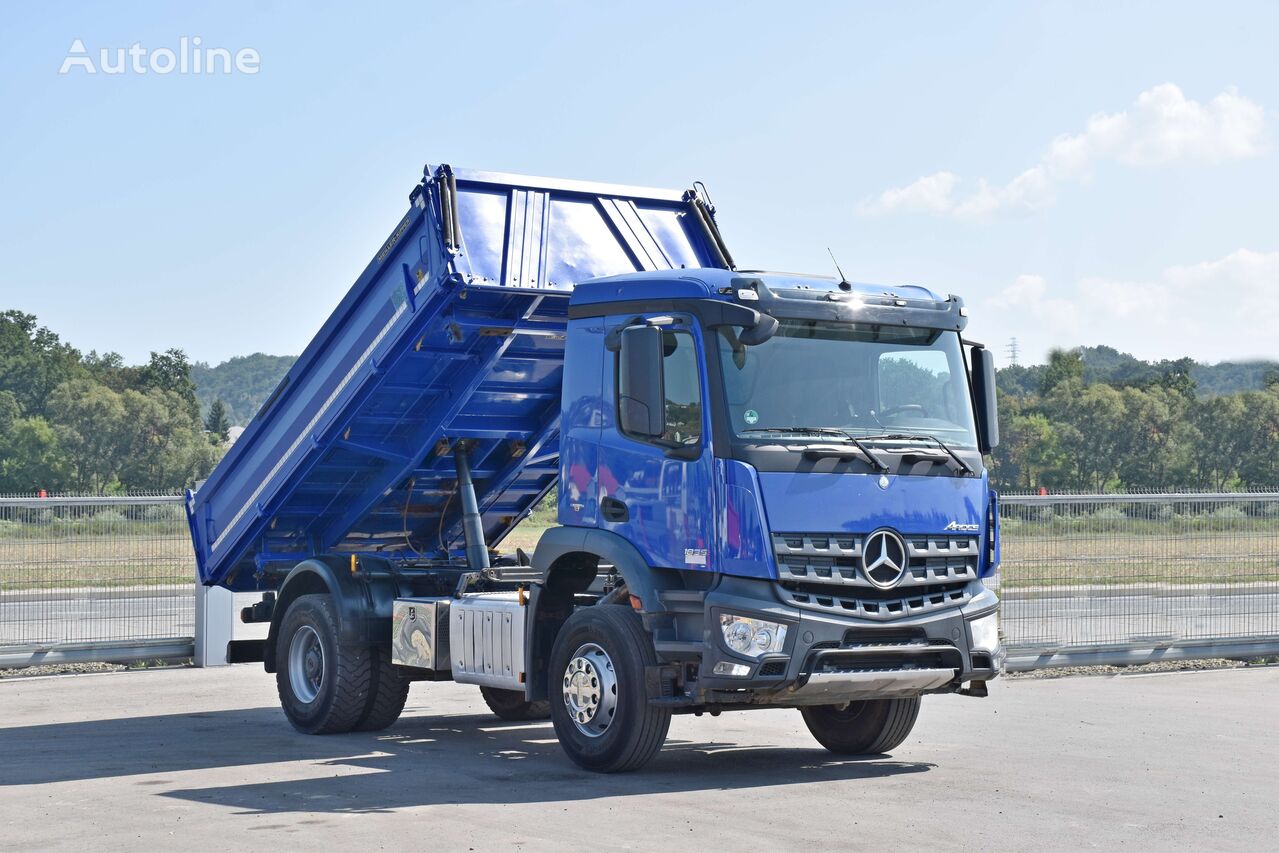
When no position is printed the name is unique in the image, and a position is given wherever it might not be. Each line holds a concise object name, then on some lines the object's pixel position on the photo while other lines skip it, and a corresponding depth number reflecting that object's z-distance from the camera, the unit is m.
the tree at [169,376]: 122.75
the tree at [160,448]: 92.06
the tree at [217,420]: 138.31
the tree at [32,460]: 89.75
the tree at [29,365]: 116.69
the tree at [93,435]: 93.56
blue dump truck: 9.72
